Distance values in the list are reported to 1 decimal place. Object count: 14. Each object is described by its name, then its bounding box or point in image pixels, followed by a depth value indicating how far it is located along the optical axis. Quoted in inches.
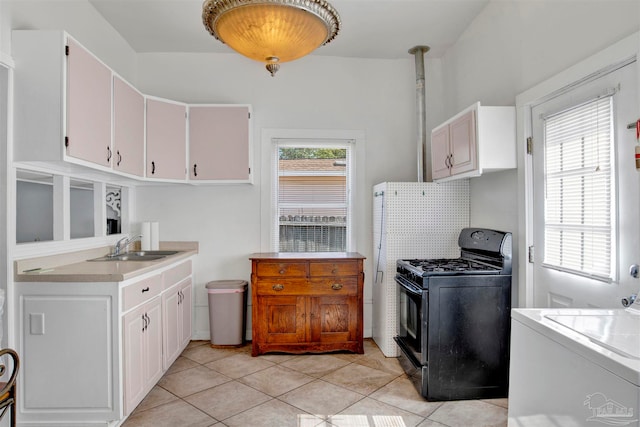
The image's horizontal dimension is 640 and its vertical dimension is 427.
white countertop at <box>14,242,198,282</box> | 86.1
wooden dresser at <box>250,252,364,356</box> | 134.5
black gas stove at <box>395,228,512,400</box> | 101.4
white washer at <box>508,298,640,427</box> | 38.4
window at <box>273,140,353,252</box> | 158.1
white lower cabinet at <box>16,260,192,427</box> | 86.1
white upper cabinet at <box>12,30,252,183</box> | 85.3
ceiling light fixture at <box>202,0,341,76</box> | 65.5
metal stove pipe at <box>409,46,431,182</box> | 148.2
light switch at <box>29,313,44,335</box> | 86.0
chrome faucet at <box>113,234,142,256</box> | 127.9
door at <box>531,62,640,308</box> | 69.8
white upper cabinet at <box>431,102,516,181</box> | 102.3
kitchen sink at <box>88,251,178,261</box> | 124.7
